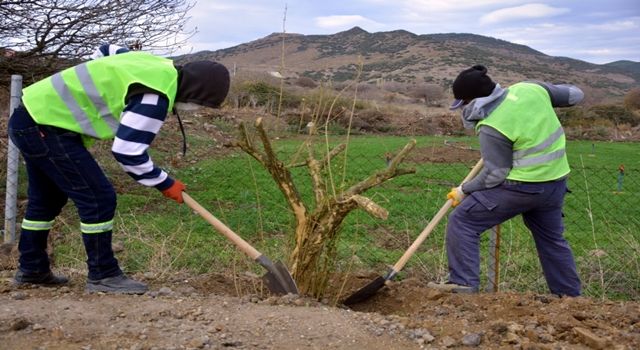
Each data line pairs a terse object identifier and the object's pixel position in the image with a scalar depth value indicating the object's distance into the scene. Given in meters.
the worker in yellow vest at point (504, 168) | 4.29
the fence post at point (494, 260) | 4.93
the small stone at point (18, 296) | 3.82
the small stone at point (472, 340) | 3.25
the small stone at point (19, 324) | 3.21
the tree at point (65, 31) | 8.51
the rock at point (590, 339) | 3.15
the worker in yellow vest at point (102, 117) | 3.58
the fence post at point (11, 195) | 5.36
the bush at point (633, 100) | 33.79
